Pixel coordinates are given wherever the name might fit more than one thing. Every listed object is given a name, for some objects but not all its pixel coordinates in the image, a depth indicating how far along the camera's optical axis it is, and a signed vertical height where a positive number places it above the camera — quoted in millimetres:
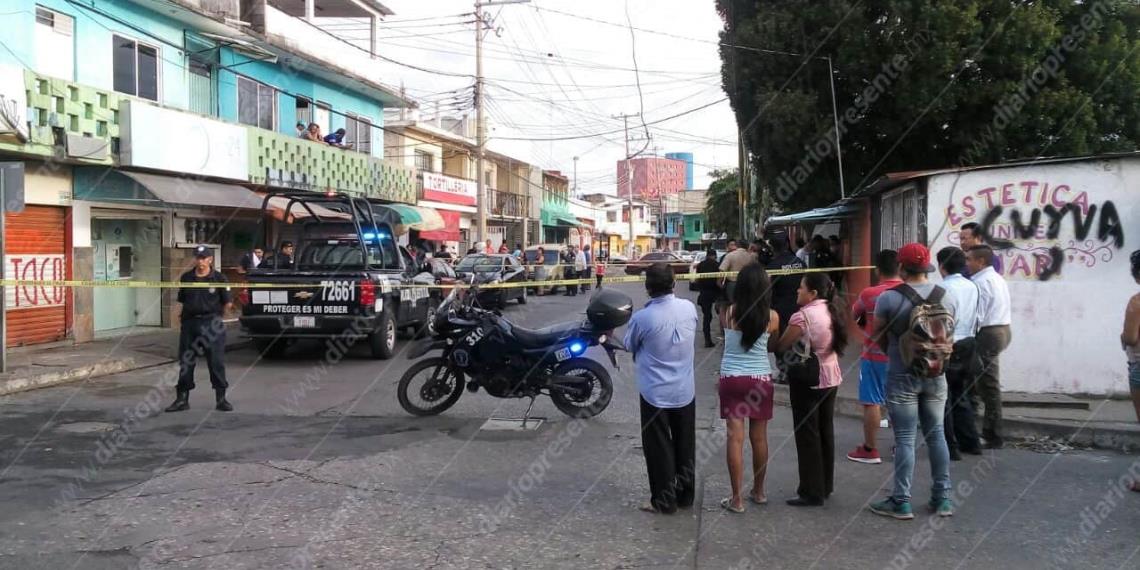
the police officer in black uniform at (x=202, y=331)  8844 -706
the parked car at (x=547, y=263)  27891 -28
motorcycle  8234 -933
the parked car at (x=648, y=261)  34750 -78
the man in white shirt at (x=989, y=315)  7113 -442
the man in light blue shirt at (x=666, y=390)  5590 -833
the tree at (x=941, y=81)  14164 +3143
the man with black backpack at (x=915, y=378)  5402 -744
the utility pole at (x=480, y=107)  30328 +5511
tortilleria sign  34969 +3154
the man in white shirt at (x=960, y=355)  6324 -738
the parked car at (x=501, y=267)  22828 -129
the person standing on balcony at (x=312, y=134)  21000 +3156
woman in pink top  5719 -800
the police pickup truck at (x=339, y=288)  12180 -362
